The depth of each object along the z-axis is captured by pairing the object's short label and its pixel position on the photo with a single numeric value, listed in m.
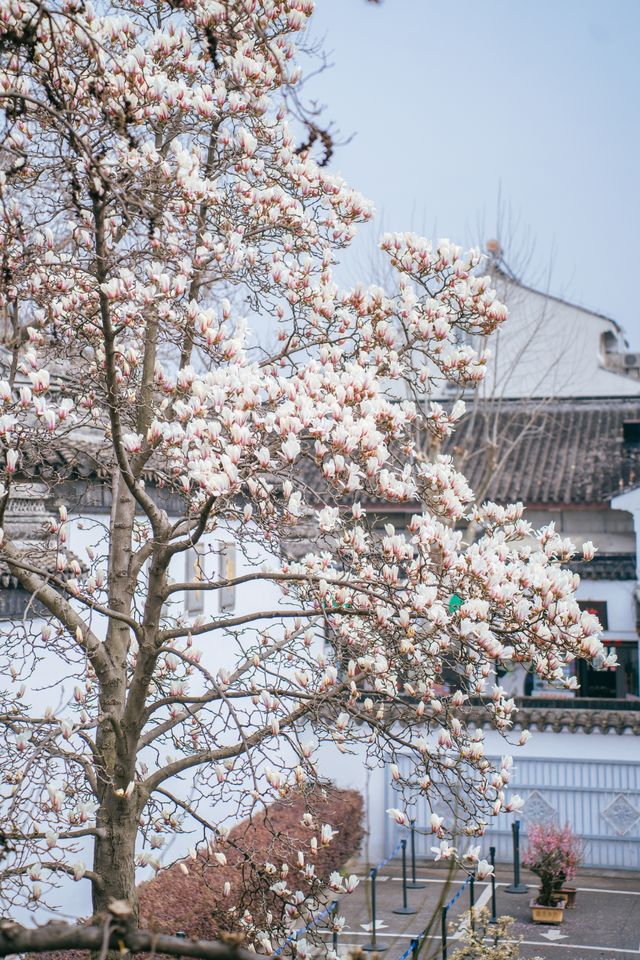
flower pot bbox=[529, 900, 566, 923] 15.05
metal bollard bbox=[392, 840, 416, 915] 14.98
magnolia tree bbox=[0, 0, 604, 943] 5.69
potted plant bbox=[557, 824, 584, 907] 15.38
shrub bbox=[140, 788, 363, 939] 6.69
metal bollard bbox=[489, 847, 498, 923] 13.95
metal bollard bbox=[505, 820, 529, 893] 16.80
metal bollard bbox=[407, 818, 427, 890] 16.70
